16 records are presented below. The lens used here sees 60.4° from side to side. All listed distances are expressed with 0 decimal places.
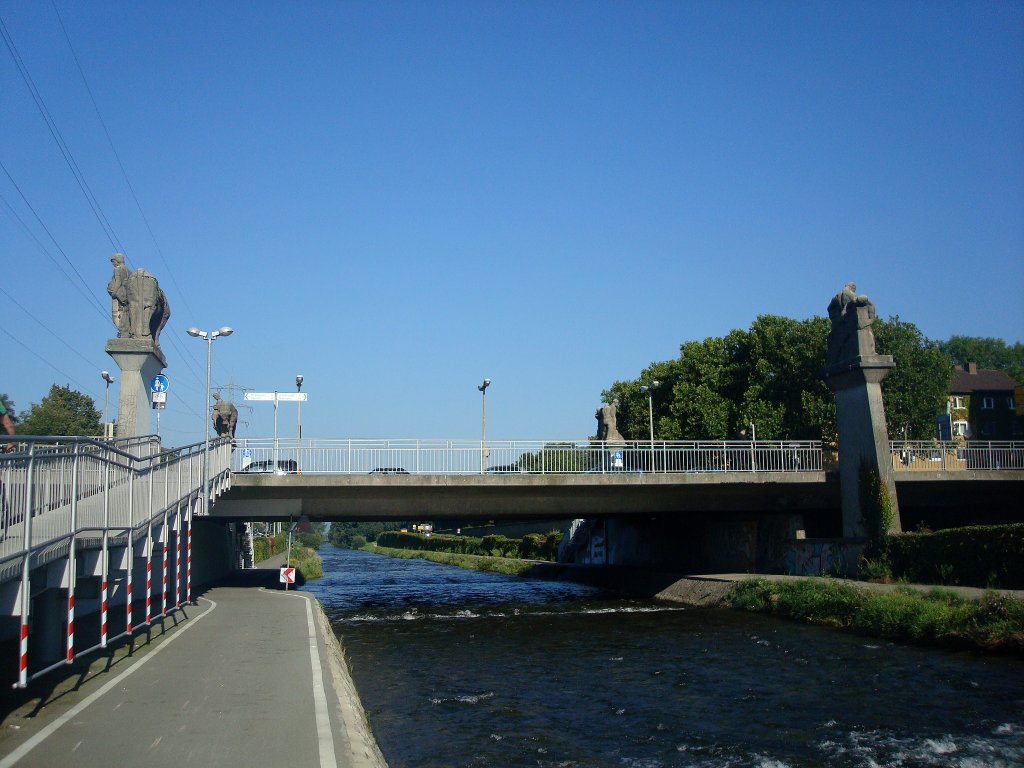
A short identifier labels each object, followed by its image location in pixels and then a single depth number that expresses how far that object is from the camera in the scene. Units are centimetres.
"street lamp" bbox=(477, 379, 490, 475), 4962
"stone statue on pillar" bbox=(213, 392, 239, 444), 3819
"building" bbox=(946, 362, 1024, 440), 8838
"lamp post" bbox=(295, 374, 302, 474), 3156
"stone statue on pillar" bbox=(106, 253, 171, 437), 2578
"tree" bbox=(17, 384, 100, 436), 6384
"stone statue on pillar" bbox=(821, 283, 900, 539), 3281
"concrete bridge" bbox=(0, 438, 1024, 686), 2031
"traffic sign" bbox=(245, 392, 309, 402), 3384
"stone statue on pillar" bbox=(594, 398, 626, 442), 4400
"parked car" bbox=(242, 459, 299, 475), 3167
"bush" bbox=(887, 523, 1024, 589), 2478
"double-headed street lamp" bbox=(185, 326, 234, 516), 2605
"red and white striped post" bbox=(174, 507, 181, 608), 2158
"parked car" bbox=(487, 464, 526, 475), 3259
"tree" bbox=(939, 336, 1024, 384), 10788
